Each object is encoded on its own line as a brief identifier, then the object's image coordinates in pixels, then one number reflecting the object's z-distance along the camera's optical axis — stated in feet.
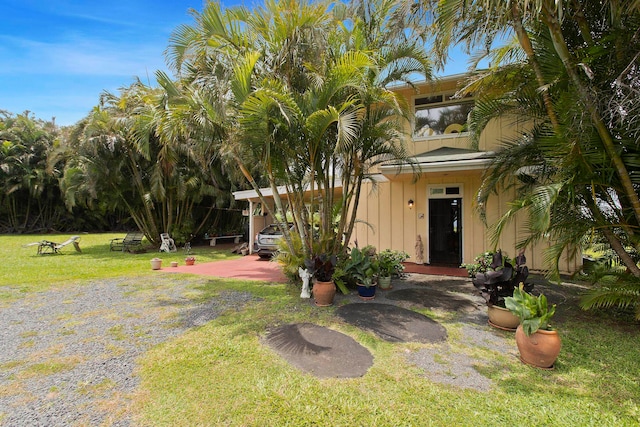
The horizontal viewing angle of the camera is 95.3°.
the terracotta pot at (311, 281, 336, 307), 17.69
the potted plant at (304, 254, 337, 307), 17.75
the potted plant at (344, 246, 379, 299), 19.35
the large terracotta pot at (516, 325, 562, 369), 10.44
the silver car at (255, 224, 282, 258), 38.01
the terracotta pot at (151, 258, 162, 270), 30.27
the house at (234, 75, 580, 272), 29.09
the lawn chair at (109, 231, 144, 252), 45.29
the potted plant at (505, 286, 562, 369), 10.48
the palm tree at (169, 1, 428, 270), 17.01
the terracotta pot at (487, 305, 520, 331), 14.07
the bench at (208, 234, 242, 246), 54.90
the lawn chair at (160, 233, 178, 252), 45.24
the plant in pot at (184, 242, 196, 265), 33.40
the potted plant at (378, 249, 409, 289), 21.65
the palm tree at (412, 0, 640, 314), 12.31
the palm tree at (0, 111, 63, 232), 75.97
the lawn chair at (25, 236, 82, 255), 40.24
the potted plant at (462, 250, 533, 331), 13.94
